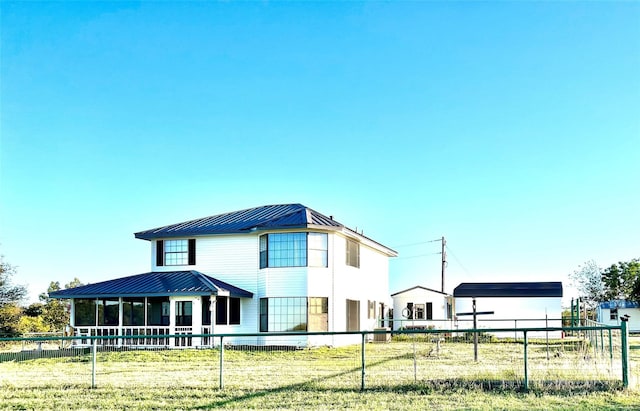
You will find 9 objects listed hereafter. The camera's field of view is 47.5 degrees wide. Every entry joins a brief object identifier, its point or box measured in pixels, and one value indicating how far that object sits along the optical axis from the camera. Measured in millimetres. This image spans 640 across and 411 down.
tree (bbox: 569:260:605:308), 65000
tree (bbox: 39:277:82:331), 40875
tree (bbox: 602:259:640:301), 61531
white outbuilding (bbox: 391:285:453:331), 44781
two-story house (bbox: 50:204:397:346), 28094
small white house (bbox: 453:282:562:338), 42844
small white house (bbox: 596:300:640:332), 54750
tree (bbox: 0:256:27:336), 38428
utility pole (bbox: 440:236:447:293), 55250
